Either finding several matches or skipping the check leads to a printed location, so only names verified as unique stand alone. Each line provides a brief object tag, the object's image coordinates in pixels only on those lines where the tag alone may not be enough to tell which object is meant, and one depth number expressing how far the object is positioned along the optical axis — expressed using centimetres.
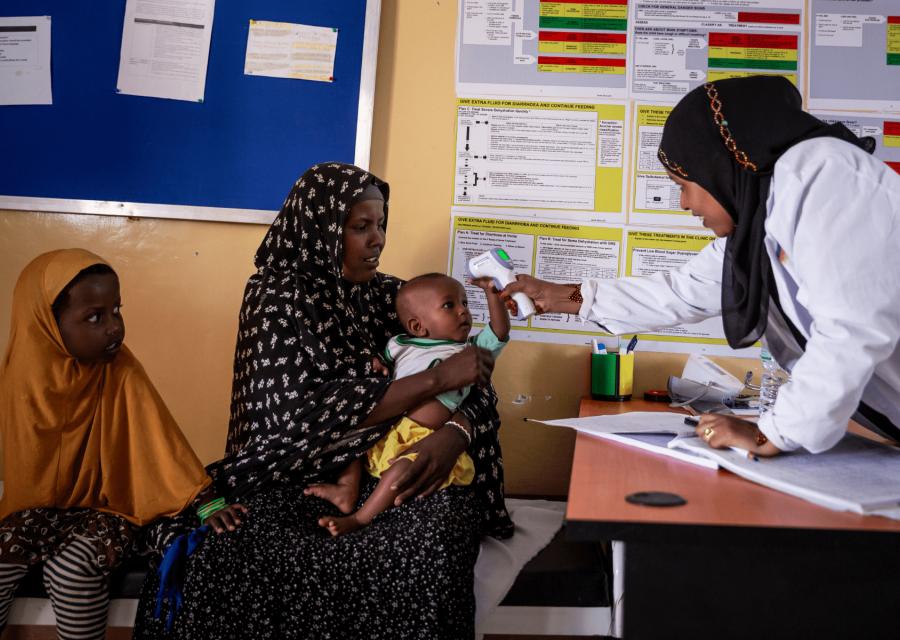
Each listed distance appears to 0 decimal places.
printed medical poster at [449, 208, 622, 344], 261
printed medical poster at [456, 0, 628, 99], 261
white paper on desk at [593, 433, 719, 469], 124
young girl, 180
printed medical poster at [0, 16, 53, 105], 255
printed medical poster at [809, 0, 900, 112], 259
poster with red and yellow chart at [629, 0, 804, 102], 261
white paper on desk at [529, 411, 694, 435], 151
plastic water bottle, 233
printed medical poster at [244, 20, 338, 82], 257
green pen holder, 242
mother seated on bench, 154
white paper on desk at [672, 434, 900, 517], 99
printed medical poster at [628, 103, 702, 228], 261
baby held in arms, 172
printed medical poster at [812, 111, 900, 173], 259
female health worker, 116
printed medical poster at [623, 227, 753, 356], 260
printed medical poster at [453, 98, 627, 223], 261
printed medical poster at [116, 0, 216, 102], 255
